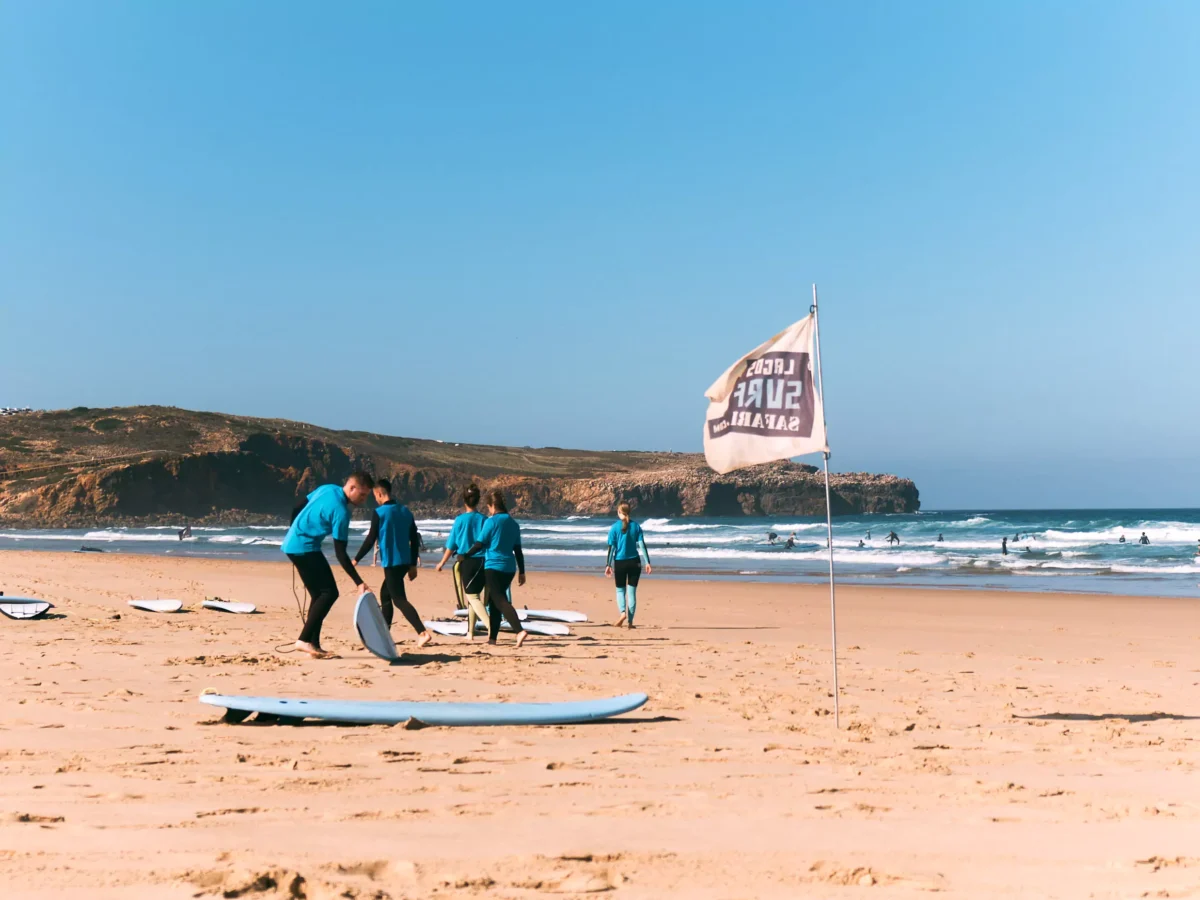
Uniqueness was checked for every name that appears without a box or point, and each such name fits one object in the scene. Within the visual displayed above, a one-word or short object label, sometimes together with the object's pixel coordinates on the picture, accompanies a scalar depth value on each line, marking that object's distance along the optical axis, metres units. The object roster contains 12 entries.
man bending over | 9.01
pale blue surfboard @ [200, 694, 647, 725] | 6.02
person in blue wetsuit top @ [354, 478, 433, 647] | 10.07
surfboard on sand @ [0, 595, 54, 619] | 12.34
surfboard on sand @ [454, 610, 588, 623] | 13.20
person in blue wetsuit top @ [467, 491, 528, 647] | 10.34
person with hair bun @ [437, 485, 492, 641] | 10.65
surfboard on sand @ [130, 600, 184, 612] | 14.09
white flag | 6.71
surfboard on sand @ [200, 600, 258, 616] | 14.23
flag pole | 6.30
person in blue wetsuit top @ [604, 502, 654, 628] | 12.96
